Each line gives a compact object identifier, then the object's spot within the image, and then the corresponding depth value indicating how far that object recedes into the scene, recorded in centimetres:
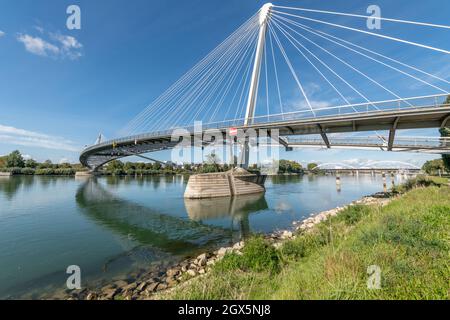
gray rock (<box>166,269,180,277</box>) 713
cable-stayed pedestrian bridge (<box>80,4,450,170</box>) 1745
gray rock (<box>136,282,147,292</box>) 624
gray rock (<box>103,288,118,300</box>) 589
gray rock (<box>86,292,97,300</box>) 581
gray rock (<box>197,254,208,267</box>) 775
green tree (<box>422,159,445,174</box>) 6143
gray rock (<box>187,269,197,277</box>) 671
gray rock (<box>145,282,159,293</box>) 607
